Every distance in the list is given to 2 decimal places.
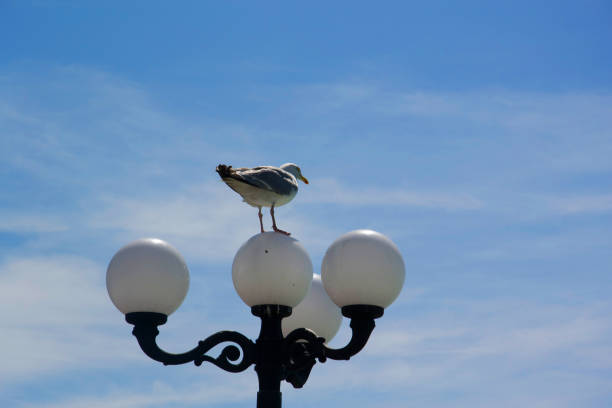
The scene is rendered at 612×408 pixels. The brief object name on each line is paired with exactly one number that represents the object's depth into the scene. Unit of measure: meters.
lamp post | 12.20
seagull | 12.70
